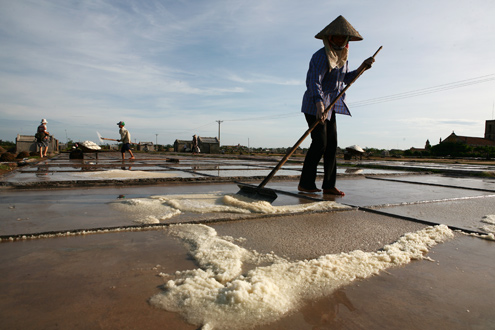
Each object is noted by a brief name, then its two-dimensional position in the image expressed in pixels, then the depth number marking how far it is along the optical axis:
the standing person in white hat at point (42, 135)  11.38
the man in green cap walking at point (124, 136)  11.03
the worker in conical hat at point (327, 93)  3.48
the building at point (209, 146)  43.28
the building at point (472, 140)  88.00
